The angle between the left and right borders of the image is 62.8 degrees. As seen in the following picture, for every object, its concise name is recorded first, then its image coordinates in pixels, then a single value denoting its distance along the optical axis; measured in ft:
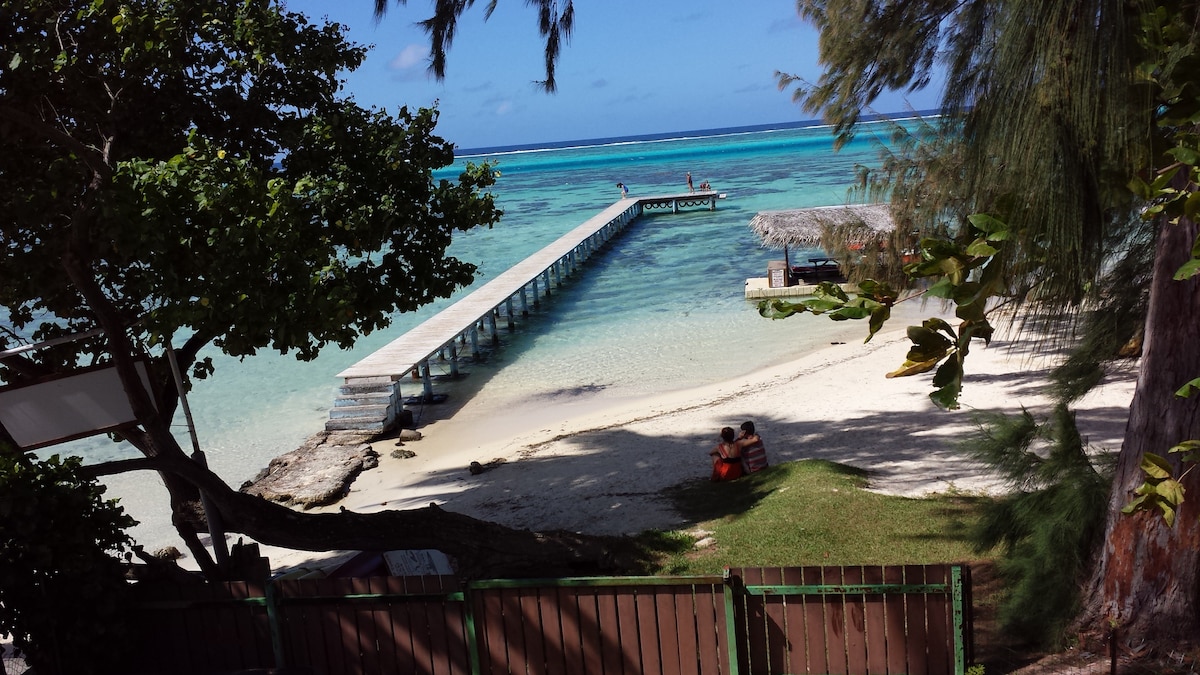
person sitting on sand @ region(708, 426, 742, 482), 38.17
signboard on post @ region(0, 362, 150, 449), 24.57
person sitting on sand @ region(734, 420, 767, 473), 38.42
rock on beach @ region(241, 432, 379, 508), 46.42
